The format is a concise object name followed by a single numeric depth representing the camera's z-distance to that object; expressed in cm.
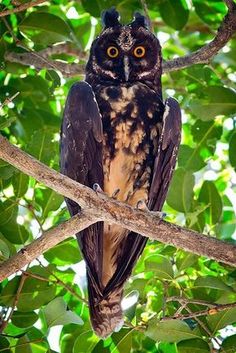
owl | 847
